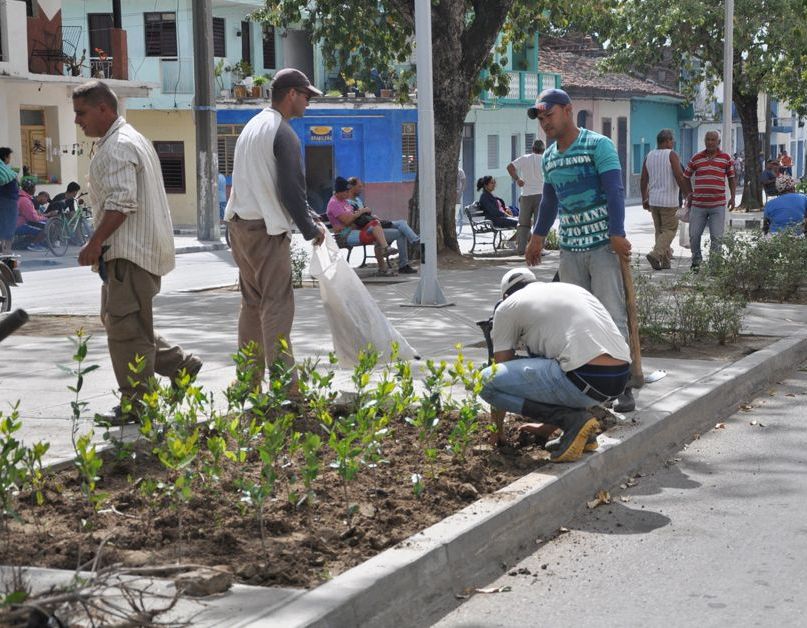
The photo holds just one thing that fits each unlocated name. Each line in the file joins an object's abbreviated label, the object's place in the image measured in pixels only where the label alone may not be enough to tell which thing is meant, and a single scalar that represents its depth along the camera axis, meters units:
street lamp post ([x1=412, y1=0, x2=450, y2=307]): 13.49
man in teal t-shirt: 7.83
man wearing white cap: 6.52
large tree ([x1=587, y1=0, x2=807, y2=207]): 35.97
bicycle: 26.25
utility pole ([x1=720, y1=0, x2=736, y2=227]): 25.66
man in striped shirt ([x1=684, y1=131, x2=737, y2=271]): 16.88
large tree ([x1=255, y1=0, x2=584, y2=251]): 19.58
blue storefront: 42.25
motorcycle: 13.38
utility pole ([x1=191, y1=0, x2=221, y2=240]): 27.81
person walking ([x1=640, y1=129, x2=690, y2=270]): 17.89
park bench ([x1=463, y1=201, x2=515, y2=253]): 23.16
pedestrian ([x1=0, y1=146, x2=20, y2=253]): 16.03
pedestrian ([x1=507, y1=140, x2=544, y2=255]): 21.05
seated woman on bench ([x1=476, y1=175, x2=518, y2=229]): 23.00
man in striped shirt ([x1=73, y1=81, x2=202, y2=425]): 7.25
